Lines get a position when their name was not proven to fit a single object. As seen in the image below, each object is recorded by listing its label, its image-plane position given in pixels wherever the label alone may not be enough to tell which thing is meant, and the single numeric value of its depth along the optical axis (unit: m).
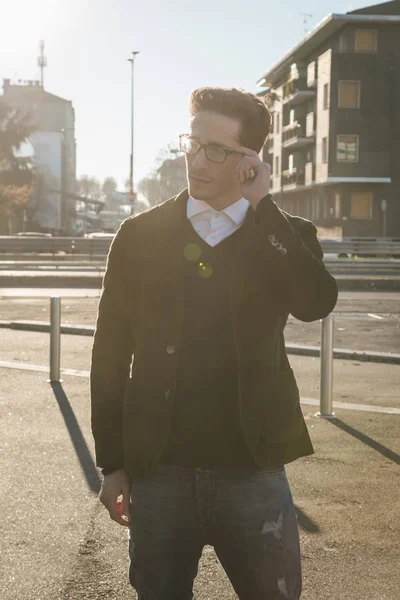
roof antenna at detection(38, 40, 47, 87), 138.50
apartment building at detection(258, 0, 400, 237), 54.94
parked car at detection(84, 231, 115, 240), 53.84
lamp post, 58.58
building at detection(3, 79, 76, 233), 95.88
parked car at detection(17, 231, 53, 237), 56.38
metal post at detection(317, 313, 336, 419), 7.95
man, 2.44
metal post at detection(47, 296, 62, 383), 9.54
